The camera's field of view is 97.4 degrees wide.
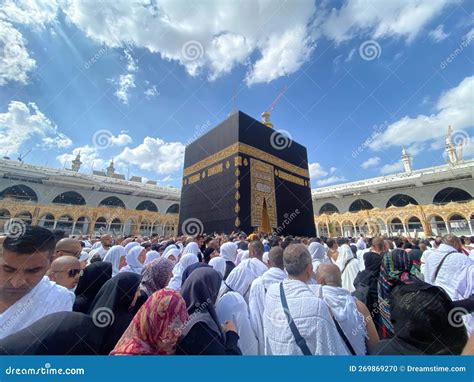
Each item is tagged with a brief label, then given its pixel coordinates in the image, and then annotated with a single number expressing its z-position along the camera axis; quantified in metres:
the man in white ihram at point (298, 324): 0.94
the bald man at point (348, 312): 1.06
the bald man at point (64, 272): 1.52
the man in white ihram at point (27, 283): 1.07
